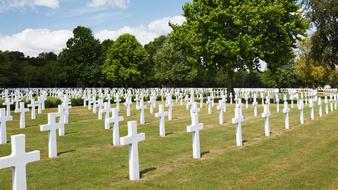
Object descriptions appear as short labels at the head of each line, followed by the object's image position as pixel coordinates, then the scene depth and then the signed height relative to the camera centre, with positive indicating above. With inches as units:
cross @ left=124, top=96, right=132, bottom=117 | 765.9 -20.0
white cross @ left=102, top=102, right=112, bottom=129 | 522.3 -21.0
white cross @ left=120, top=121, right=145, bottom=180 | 266.7 -39.0
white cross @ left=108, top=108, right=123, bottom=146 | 418.5 -34.0
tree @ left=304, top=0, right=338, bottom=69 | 1294.3 +191.8
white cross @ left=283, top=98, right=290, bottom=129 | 541.0 -38.1
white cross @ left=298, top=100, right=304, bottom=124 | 600.2 -37.5
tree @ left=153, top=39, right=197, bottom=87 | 2418.8 +152.8
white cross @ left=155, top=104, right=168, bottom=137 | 483.2 -34.6
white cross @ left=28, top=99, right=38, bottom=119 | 726.7 -28.9
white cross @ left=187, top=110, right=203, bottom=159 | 340.2 -39.3
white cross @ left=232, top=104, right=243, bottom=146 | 407.8 -35.9
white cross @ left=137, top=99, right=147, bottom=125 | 618.2 -29.6
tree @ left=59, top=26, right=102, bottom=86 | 2279.8 +213.1
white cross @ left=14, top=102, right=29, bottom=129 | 570.1 -27.2
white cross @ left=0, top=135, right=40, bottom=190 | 203.9 -34.0
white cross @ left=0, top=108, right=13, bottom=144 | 443.5 -34.6
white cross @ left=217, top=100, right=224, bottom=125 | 613.9 -38.9
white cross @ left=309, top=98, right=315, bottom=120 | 663.8 -40.4
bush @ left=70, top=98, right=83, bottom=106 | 1153.8 -20.6
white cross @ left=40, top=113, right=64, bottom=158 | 358.3 -35.3
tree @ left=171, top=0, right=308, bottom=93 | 1098.7 +168.0
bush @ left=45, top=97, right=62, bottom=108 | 1041.5 -19.7
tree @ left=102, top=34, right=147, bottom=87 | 2198.6 +185.3
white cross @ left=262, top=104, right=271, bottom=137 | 474.6 -37.8
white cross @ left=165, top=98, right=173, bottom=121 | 689.0 -28.3
